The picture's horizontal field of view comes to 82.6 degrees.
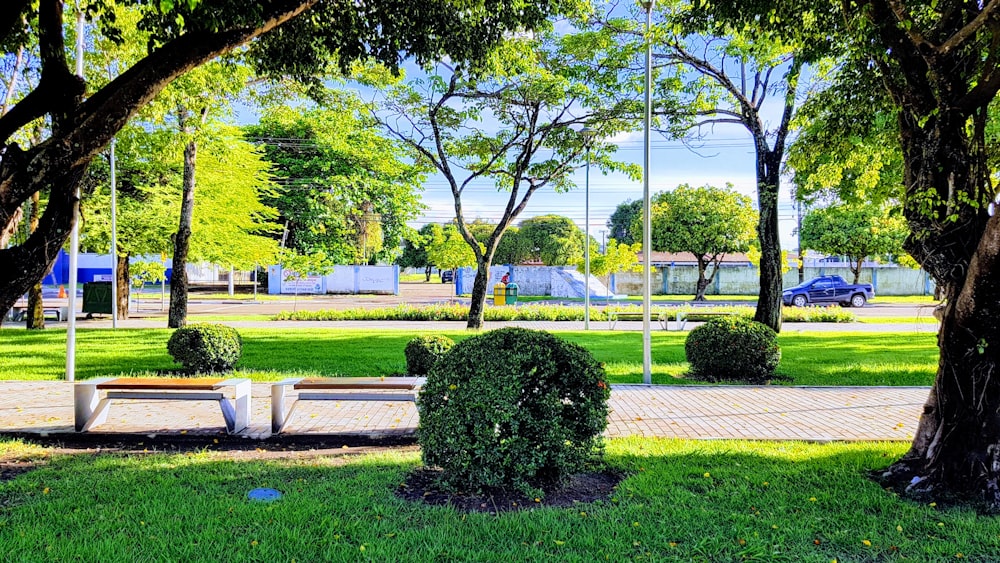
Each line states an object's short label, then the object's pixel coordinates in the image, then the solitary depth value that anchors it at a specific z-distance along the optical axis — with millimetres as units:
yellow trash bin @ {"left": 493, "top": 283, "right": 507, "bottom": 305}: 26656
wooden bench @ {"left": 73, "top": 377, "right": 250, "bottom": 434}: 6090
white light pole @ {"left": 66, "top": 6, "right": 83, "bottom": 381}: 9031
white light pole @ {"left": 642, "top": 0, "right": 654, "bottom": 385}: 9023
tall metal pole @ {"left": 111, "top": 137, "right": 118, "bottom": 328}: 16159
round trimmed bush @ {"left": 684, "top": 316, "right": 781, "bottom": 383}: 9242
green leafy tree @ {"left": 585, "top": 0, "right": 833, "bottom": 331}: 13508
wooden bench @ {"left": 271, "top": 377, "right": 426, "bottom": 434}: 6105
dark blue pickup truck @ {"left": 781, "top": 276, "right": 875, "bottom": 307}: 29375
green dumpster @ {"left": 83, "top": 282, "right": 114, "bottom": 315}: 21078
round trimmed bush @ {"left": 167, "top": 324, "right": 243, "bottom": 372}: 9133
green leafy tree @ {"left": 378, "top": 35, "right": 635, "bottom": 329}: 14320
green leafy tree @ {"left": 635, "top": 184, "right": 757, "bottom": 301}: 33281
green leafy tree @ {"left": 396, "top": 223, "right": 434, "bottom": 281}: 69625
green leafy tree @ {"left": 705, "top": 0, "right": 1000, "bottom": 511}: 3992
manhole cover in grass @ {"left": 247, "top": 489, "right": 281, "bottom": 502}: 4057
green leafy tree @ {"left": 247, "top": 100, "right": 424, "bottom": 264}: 38531
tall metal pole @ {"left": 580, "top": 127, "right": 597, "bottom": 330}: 15794
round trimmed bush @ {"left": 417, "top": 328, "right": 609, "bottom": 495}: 3893
